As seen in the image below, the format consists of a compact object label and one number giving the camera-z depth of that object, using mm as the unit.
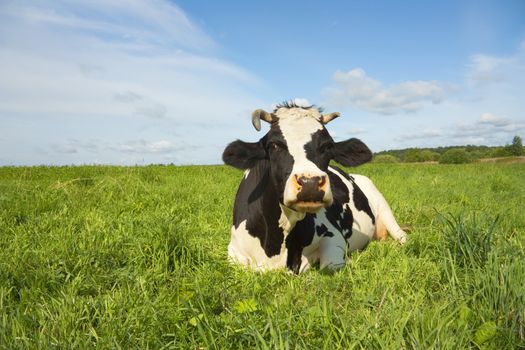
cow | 3320
